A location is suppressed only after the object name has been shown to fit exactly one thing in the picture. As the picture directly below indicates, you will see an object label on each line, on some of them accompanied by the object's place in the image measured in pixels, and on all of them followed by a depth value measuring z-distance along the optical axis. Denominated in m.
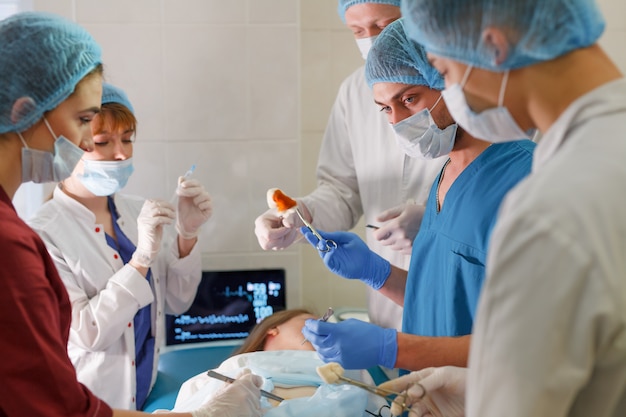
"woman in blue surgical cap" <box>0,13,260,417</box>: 1.20
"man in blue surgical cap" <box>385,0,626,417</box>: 0.85
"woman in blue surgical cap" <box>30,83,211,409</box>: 2.19
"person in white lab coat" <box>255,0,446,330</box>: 2.24
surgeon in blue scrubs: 1.57
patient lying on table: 1.92
